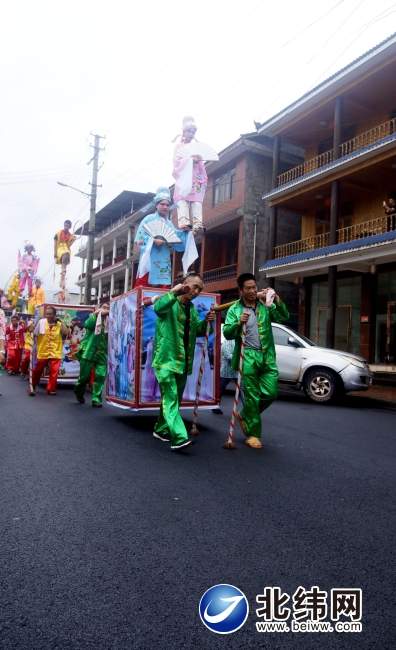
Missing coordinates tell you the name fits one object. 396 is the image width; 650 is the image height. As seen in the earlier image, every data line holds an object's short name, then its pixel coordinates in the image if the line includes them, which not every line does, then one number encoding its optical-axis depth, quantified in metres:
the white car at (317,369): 11.20
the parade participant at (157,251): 6.98
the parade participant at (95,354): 8.95
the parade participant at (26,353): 15.14
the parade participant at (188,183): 7.23
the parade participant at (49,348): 11.04
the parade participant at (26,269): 19.44
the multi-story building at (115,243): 38.44
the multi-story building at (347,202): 17.28
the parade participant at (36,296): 18.11
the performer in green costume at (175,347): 5.46
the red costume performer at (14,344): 16.70
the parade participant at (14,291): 20.22
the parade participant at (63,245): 15.56
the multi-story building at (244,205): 24.69
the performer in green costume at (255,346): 5.80
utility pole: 23.50
